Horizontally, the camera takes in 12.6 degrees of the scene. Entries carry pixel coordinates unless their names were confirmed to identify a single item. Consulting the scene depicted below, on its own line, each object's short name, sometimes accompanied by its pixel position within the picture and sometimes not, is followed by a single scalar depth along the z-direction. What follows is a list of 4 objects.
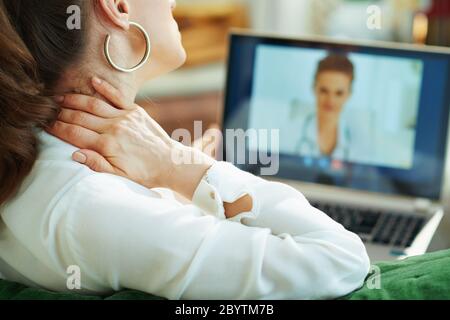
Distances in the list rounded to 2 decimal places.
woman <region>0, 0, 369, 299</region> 1.78
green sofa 1.80
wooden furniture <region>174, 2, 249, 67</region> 3.22
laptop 2.12
